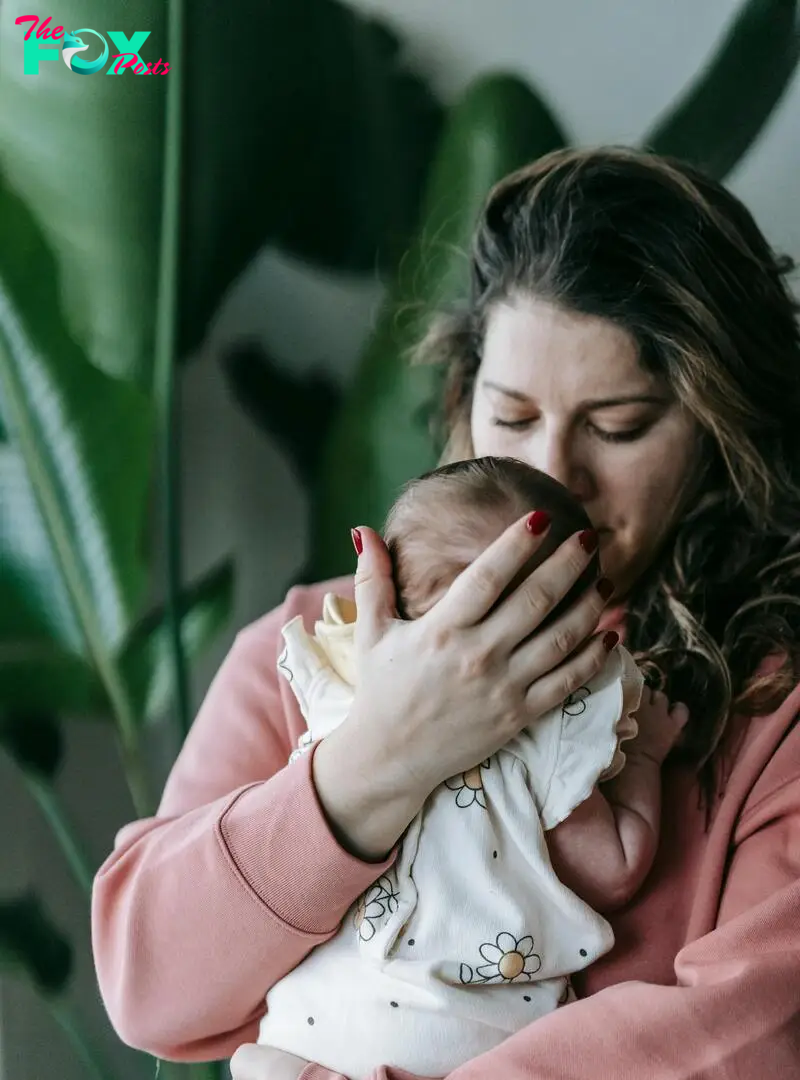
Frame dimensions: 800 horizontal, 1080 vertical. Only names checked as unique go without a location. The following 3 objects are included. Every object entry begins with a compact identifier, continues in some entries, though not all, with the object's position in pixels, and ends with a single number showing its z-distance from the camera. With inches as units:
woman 37.4
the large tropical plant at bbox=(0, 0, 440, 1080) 61.4
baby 37.3
